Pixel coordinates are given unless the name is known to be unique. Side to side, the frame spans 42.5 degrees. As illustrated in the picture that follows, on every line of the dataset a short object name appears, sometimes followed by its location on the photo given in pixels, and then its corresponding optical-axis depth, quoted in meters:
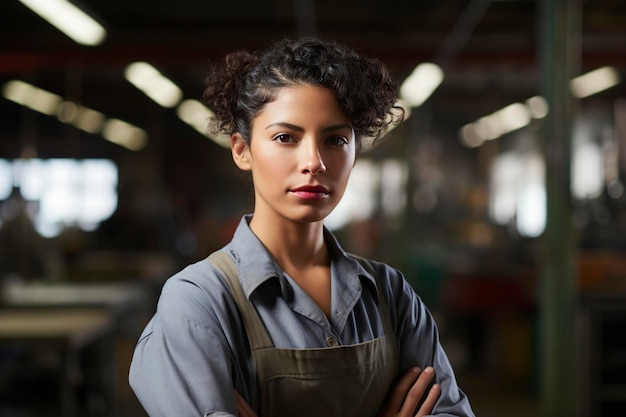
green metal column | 4.16
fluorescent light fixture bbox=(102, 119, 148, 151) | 9.80
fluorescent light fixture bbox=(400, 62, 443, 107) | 7.20
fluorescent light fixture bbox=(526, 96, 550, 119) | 9.58
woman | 1.17
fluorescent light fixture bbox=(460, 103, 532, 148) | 10.22
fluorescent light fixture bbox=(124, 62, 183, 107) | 6.91
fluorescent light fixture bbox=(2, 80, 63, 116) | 6.71
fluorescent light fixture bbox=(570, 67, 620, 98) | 7.65
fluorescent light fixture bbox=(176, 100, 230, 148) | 9.33
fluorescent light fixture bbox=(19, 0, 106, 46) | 3.95
